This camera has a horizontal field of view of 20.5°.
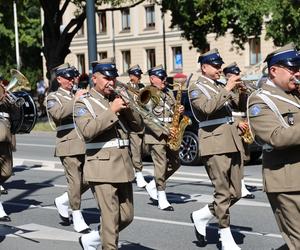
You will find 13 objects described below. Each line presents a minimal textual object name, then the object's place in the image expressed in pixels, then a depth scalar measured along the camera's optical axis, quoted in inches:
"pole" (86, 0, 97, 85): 597.8
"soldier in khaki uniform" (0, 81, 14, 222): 410.9
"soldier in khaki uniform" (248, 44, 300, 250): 236.1
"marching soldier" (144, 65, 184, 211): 450.9
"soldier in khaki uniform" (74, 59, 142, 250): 284.7
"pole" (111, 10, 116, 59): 2602.8
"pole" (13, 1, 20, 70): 2322.2
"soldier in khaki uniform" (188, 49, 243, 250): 330.9
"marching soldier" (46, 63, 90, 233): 390.0
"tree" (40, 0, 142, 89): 1254.4
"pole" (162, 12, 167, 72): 2330.6
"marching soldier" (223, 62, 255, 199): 366.9
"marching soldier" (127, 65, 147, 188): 539.8
